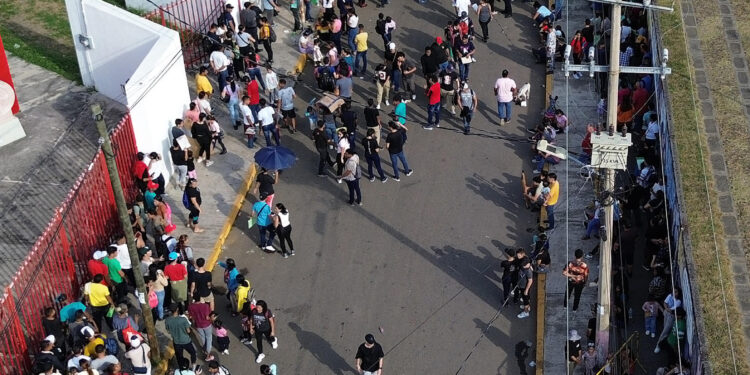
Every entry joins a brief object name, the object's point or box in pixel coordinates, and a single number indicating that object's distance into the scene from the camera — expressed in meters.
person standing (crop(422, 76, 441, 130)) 23.83
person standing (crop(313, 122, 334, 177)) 22.62
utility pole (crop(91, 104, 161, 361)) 16.02
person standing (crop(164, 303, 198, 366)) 17.91
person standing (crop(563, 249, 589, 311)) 19.05
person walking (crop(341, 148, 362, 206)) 21.61
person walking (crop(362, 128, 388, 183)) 22.27
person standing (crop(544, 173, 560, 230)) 20.95
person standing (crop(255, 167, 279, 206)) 21.00
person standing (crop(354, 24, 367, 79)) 25.58
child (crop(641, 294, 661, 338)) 18.58
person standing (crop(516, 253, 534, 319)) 19.12
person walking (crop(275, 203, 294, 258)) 20.45
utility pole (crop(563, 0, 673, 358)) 16.56
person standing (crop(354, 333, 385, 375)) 17.52
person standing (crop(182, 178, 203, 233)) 21.05
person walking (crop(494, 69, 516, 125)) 23.91
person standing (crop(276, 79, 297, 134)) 23.75
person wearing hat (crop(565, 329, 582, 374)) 17.92
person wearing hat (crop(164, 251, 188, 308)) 18.98
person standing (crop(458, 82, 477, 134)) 23.73
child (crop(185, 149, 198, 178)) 22.20
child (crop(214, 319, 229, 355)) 18.52
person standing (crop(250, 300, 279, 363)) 18.19
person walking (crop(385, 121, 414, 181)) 22.36
